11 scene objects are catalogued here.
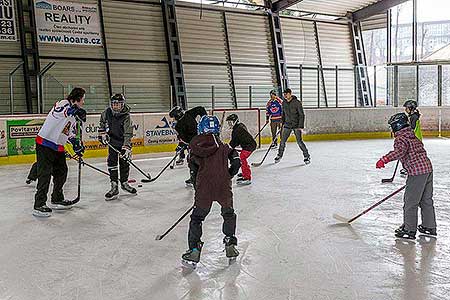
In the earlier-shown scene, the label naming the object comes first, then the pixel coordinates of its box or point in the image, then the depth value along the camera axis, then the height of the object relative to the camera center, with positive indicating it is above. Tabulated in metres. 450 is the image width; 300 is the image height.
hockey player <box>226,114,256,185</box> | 6.02 -0.38
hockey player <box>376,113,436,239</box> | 4.20 -0.65
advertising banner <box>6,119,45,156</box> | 10.30 -0.33
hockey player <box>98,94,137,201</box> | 6.25 -0.25
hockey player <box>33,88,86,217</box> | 5.34 -0.21
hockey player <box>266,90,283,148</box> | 12.49 -0.17
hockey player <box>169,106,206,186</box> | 6.08 -0.19
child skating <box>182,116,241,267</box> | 3.59 -0.48
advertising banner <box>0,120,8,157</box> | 10.17 -0.40
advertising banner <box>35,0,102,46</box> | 12.73 +2.51
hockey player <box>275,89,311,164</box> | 9.64 -0.30
